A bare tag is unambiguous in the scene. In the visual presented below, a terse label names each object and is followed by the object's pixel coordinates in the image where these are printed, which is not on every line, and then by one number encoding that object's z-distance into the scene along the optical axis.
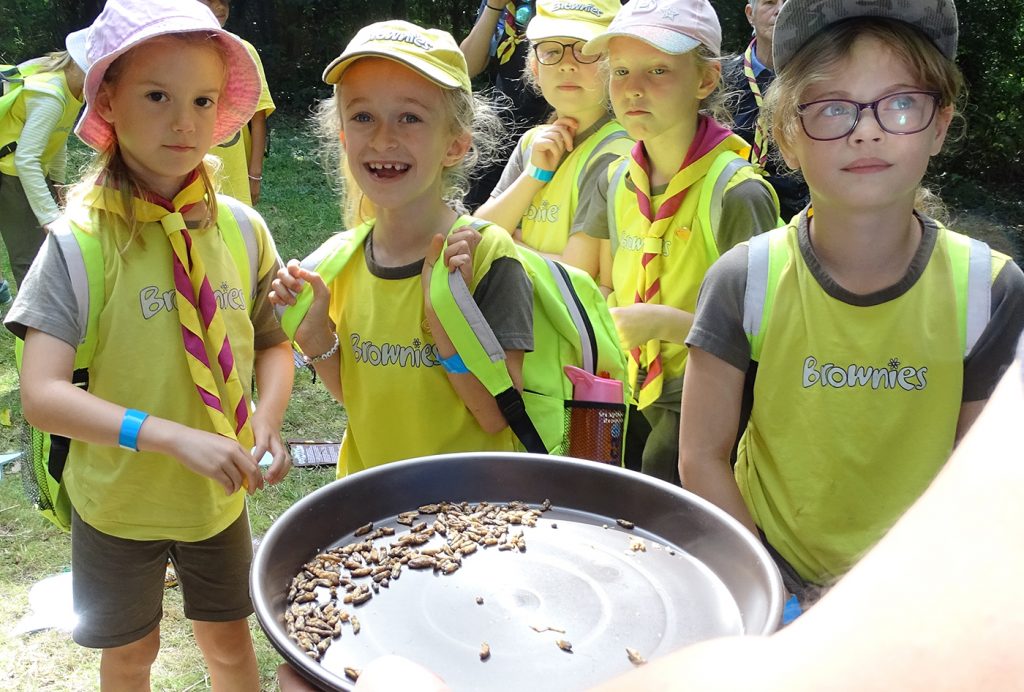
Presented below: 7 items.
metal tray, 1.23
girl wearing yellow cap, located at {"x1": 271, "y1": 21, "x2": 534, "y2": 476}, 2.34
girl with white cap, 2.86
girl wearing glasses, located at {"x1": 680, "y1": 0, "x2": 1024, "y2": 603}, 1.94
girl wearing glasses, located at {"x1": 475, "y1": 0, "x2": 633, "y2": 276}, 3.51
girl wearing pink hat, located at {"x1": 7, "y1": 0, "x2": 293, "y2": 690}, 2.24
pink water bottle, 2.37
